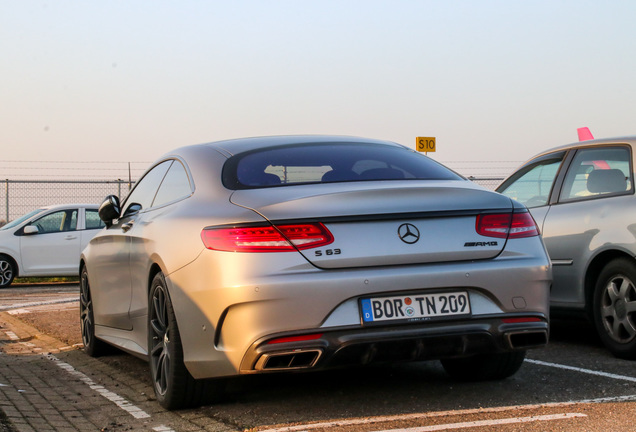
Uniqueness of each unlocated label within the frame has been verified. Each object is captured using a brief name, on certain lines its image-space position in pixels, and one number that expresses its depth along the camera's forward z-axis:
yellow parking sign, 23.17
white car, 18.11
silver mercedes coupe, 4.54
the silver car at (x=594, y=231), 6.67
